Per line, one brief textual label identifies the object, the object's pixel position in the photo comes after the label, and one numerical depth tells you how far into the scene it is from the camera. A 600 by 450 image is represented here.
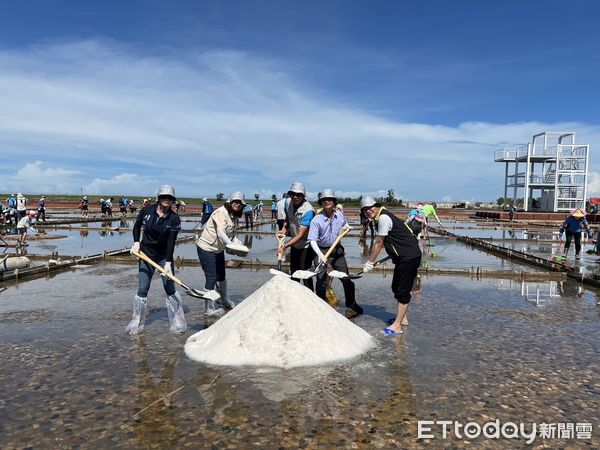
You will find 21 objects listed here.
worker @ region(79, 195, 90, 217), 34.87
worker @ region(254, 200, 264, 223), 35.65
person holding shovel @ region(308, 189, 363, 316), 6.27
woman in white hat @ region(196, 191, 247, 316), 6.22
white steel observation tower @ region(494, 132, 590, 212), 44.28
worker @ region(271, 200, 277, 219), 33.48
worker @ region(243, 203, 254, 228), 25.11
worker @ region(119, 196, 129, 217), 34.28
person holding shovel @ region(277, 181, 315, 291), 6.56
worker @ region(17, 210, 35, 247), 14.77
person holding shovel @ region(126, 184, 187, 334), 5.60
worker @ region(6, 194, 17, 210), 24.80
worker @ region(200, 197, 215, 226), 18.27
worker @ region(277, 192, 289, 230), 9.46
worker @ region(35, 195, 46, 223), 25.56
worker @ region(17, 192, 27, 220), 20.58
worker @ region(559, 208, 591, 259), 12.98
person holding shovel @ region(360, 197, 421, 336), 5.61
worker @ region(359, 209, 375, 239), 18.79
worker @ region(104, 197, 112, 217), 31.71
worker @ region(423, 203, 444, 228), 15.15
